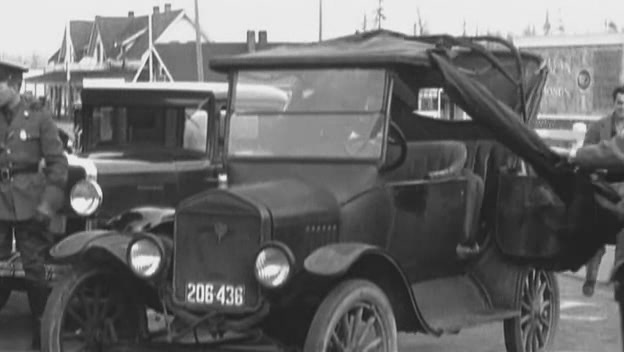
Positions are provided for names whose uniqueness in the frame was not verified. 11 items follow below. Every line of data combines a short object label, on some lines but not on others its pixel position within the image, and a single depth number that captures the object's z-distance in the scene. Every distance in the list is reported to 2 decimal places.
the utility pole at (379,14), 59.75
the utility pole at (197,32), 44.75
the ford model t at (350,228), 7.98
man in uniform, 10.19
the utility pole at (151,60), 73.35
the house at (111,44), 86.62
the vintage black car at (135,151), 10.97
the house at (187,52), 78.21
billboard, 22.72
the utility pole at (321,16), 48.41
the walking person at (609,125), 12.74
